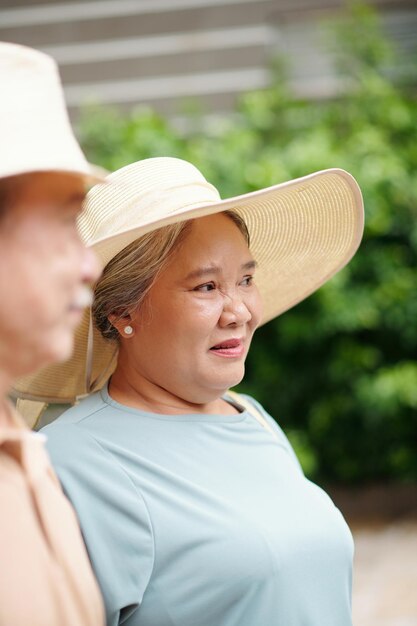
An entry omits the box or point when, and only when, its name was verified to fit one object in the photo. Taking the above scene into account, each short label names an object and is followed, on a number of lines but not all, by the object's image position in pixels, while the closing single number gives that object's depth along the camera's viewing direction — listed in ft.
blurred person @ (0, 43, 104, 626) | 6.03
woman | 7.02
